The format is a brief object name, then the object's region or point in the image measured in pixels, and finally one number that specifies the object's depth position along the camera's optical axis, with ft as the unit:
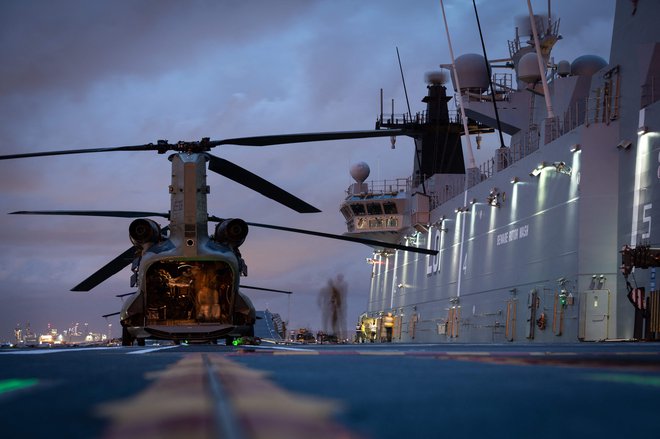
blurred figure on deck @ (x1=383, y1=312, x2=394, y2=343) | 199.50
